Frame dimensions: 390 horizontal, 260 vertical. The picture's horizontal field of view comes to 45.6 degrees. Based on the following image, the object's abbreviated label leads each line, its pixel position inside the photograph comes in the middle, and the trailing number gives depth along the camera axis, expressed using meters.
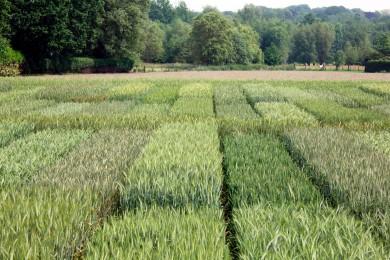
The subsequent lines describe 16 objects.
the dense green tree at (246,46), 107.50
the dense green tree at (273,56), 124.94
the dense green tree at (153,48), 111.29
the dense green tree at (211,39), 91.31
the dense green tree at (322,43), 160.12
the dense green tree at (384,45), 88.84
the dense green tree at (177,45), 115.21
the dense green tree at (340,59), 126.26
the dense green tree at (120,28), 57.72
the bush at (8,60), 36.91
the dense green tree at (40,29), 43.44
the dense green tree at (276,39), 151.98
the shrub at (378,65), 68.75
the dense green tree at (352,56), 123.94
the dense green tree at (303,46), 158.88
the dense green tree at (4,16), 38.78
